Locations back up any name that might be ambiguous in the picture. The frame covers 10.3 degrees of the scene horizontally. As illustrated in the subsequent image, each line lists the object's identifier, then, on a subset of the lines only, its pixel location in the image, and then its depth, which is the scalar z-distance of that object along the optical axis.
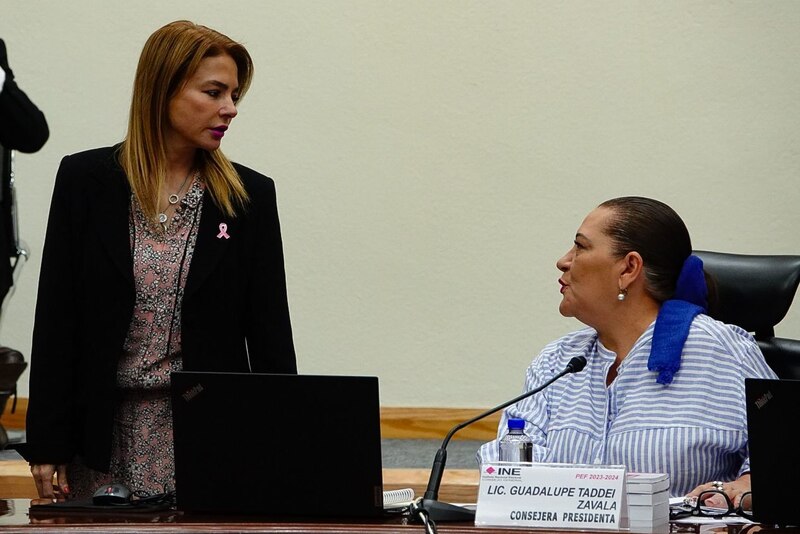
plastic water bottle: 7.15
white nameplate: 6.59
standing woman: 7.31
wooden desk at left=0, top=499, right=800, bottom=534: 6.59
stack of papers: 6.63
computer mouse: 6.86
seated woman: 7.20
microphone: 6.71
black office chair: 7.55
